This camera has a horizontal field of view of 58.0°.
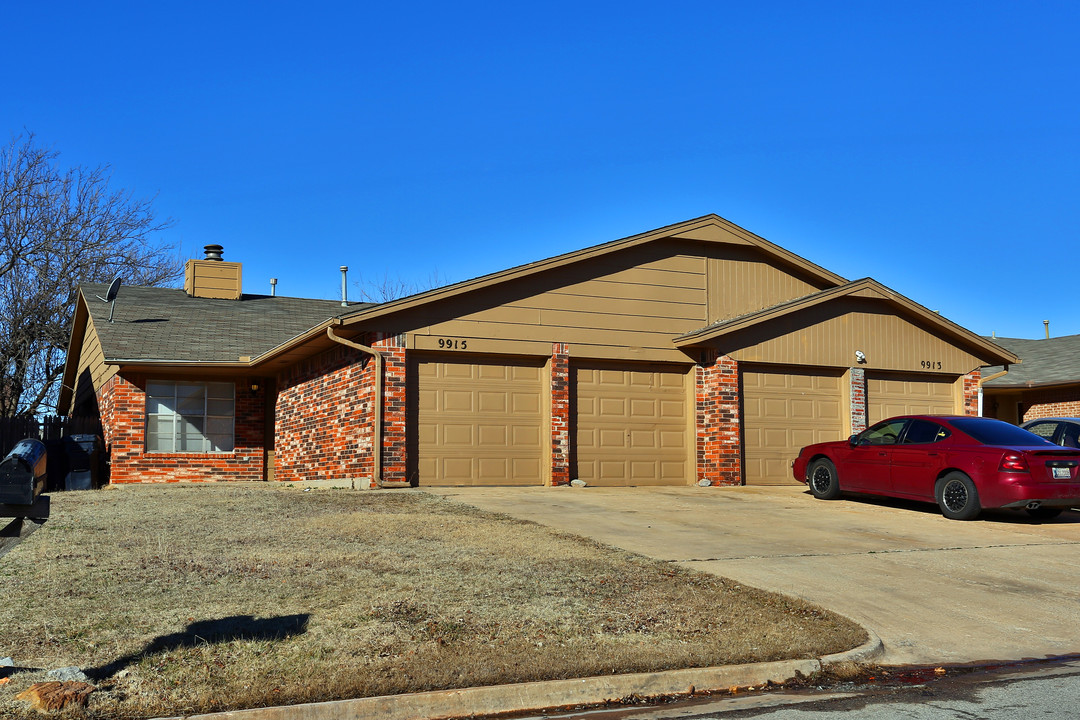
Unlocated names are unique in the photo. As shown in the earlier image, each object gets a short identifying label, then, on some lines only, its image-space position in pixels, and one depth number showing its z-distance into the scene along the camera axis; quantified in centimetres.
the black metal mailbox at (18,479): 486
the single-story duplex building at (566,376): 1634
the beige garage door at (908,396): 1936
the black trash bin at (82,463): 2034
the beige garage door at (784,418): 1830
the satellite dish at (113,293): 2232
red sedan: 1162
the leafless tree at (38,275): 3047
